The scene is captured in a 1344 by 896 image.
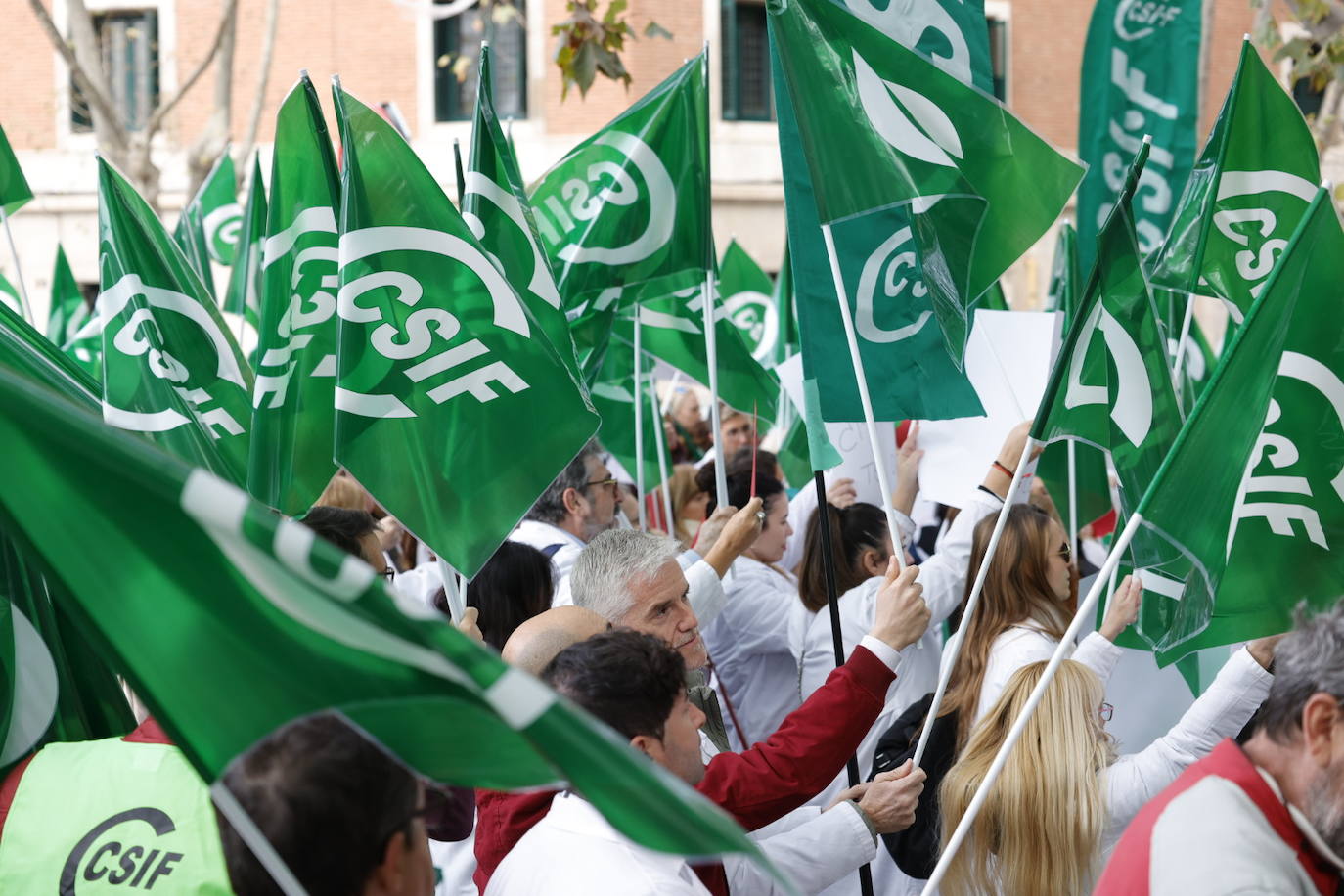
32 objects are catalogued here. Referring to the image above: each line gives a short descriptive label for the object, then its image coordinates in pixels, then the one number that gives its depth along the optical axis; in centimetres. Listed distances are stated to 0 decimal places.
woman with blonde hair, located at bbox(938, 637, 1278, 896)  332
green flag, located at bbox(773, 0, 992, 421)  385
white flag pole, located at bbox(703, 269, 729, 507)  490
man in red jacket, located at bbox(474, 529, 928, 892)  317
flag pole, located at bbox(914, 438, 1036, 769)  336
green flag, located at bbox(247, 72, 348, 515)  422
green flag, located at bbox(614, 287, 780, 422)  668
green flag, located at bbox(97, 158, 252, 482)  446
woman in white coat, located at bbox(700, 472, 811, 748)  535
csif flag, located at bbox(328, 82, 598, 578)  370
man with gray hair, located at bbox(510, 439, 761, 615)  533
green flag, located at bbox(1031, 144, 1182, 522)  354
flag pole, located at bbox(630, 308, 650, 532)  581
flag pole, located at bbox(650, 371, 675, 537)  661
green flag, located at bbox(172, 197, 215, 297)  839
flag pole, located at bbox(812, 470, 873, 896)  350
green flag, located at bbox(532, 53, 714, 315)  514
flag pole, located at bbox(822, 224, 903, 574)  355
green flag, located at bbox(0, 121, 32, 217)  585
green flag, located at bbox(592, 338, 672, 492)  725
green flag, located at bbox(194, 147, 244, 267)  992
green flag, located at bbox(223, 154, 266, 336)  726
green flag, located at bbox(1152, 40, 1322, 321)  459
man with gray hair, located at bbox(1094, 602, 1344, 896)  207
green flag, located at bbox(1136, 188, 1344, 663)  341
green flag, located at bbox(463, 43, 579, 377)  432
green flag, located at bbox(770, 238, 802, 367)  836
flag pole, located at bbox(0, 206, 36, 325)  573
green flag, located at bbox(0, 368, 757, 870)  195
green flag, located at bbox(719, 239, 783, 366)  1100
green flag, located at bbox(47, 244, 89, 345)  999
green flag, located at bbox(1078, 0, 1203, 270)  709
